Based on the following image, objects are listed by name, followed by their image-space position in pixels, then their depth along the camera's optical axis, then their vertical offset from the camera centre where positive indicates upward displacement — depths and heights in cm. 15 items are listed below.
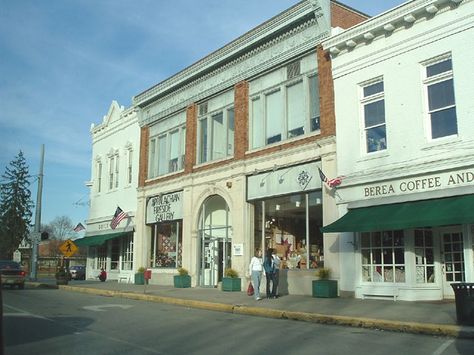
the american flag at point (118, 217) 3044 +281
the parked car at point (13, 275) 2656 -42
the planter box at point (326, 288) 1745 -66
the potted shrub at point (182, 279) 2466 -54
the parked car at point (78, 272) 4288 -43
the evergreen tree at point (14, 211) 5894 +614
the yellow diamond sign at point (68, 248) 2989 +104
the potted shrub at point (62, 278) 2913 -61
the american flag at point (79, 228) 3531 +253
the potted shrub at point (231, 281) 2167 -54
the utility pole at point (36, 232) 3250 +199
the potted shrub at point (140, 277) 2828 -52
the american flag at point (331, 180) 1792 +291
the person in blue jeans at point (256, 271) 1759 -12
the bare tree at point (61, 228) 11250 +813
